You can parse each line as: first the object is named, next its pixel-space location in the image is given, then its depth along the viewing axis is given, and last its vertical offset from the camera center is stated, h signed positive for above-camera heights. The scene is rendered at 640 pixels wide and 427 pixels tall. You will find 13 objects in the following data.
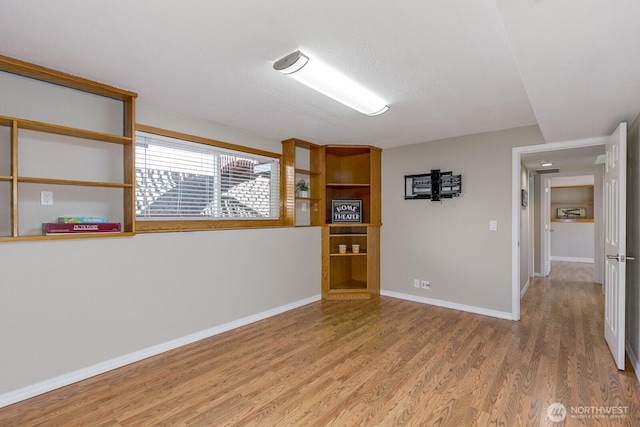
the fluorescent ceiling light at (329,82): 2.09 +0.98
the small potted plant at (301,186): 4.48 +0.38
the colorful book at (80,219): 2.42 -0.04
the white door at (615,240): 2.41 -0.24
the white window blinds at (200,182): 3.08 +0.35
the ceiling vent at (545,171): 5.48 +0.72
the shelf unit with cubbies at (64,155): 2.22 +0.46
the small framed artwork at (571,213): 8.38 -0.04
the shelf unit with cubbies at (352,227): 4.61 -0.23
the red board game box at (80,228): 2.30 -0.11
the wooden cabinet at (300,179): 4.27 +0.46
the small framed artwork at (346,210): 4.72 +0.03
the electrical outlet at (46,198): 2.41 +0.12
